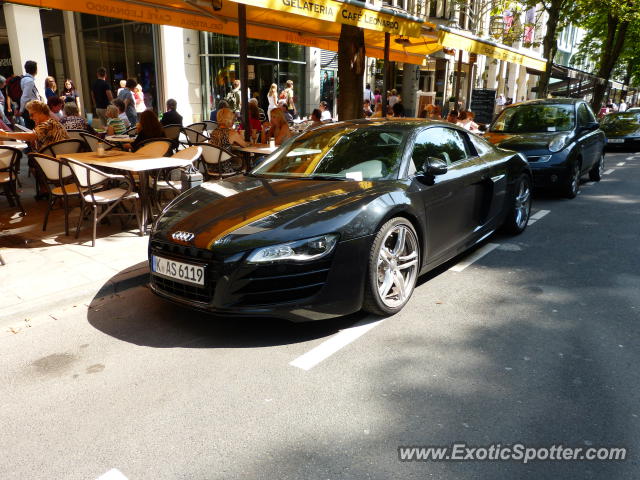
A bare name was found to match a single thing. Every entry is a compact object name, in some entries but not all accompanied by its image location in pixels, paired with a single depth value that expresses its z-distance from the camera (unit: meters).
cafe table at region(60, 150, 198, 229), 5.74
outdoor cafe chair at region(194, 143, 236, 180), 7.61
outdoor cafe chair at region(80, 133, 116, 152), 7.65
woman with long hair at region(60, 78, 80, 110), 12.27
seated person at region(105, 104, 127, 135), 9.33
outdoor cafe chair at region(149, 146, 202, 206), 6.59
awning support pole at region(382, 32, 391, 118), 10.88
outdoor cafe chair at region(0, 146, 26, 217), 6.83
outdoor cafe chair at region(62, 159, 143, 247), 5.60
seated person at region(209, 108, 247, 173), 8.17
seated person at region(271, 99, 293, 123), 14.97
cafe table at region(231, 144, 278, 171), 7.81
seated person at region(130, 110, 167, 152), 7.57
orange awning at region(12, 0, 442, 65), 6.86
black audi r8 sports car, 3.34
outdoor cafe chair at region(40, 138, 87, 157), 6.67
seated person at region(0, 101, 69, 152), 7.02
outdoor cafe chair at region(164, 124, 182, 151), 9.37
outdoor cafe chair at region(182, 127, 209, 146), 9.09
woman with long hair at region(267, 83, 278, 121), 16.23
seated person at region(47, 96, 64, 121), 10.18
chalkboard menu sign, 18.50
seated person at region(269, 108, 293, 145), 9.20
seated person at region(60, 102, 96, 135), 8.62
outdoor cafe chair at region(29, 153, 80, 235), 5.83
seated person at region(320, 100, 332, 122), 16.14
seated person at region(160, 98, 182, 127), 10.83
